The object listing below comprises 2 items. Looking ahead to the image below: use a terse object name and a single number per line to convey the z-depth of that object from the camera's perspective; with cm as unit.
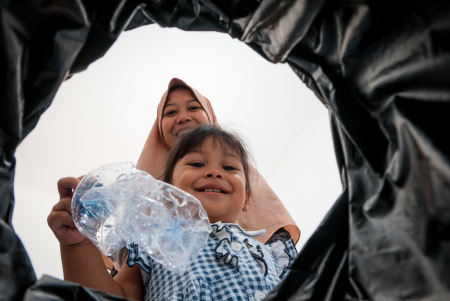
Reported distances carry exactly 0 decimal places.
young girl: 67
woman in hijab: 112
